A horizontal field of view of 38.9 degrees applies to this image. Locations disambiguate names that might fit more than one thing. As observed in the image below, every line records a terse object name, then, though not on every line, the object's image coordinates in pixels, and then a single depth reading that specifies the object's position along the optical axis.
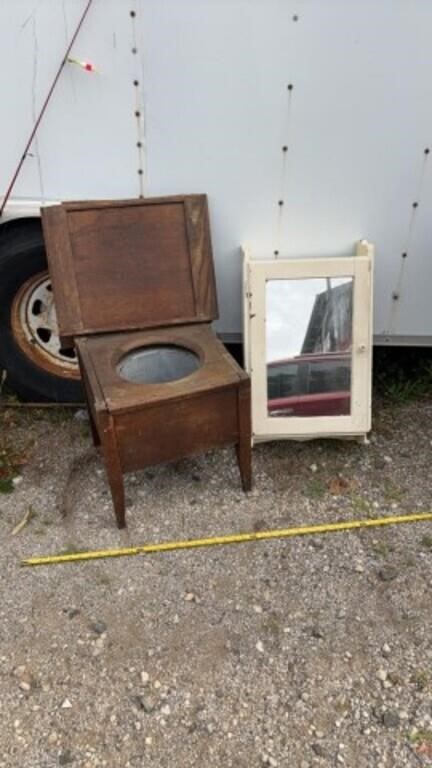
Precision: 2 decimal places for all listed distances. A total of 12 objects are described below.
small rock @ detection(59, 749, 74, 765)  1.56
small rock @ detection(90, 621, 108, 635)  1.88
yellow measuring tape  2.12
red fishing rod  2.18
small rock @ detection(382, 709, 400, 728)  1.62
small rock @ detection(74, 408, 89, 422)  2.84
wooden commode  2.17
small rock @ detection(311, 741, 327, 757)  1.56
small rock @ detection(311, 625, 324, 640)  1.85
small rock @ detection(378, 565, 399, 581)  2.03
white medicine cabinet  2.43
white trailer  2.15
